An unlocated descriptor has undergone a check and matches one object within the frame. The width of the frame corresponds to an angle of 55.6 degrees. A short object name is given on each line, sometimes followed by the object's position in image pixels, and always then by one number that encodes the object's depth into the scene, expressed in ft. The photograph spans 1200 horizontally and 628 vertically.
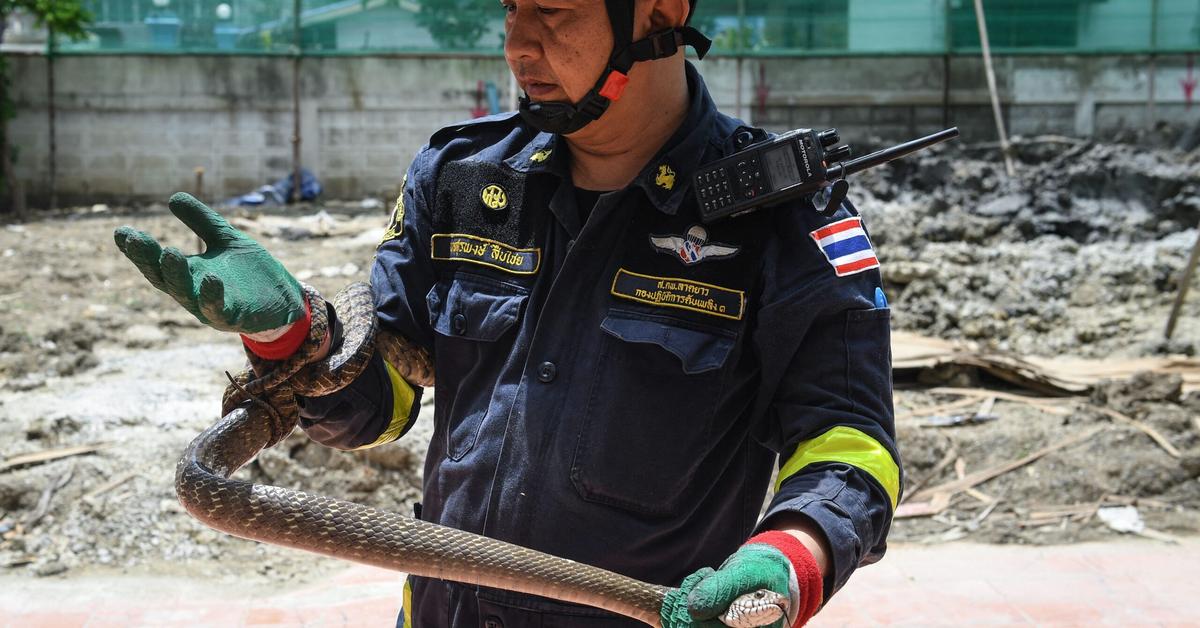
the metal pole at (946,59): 54.60
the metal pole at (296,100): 51.83
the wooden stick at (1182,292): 25.00
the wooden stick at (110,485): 16.93
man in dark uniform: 6.27
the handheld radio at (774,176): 6.47
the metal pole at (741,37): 54.13
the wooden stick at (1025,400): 21.67
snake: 6.27
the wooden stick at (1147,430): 19.12
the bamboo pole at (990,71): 49.85
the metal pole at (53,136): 50.88
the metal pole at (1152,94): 54.08
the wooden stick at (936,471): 19.01
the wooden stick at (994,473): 18.97
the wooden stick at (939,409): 21.84
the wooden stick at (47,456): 17.43
